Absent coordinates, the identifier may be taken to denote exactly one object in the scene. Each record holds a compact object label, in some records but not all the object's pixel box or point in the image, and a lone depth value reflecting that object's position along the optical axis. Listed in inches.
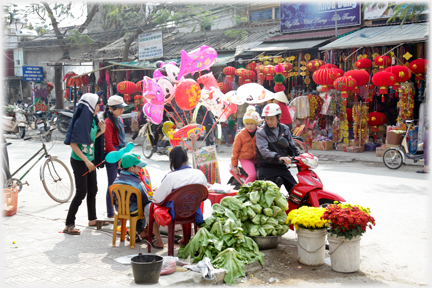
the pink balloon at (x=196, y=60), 276.9
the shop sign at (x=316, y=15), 588.6
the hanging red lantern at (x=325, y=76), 509.0
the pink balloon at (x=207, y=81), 290.5
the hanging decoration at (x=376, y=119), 548.4
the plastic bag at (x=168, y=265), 170.4
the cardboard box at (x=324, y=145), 575.2
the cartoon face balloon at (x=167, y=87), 265.6
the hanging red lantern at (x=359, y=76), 499.5
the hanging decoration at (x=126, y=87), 757.9
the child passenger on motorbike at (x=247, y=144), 253.0
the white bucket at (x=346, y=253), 176.9
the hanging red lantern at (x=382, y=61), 493.5
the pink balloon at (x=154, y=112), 264.4
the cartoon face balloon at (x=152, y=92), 256.4
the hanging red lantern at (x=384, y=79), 458.3
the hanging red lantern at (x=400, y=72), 461.4
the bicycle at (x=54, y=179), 307.1
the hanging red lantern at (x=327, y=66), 527.8
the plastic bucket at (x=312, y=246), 185.3
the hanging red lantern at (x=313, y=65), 555.8
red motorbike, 214.2
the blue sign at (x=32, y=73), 1099.3
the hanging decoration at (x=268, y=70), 573.0
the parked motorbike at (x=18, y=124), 827.4
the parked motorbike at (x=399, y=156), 429.1
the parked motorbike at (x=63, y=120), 830.5
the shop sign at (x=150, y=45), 806.5
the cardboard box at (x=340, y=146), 562.9
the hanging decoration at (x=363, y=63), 510.0
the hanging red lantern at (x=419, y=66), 472.4
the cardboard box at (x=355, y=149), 548.4
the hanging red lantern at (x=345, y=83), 493.0
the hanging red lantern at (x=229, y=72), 633.0
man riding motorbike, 228.8
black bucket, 158.9
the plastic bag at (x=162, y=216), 187.2
